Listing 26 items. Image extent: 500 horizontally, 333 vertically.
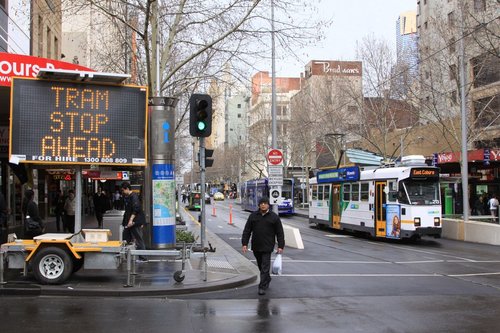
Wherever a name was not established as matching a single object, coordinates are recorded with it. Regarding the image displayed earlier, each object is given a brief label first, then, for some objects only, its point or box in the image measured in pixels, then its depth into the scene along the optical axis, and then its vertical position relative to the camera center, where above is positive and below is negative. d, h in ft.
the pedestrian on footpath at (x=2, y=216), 35.63 -1.78
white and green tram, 68.03 -1.49
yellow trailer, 31.30 -4.04
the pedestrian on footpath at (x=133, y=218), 40.60 -2.22
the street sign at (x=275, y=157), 59.64 +3.89
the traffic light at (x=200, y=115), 39.88 +5.92
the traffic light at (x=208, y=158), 44.21 +2.85
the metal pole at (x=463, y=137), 74.18 +7.67
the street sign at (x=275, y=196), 58.44 -0.69
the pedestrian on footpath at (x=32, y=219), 37.83 -2.08
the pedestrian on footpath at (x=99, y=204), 81.73 -2.16
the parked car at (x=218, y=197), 306.33 -4.07
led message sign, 33.17 +4.57
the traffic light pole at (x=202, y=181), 41.39 +0.76
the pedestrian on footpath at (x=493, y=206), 90.11 -3.08
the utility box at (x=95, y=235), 32.99 -2.89
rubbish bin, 47.88 -3.15
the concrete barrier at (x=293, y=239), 61.11 -5.95
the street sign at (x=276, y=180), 59.52 +1.17
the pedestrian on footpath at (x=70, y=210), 63.21 -2.38
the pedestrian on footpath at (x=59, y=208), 71.56 -2.45
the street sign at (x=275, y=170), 59.88 +2.35
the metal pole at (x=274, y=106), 65.36 +11.62
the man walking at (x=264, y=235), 32.01 -2.90
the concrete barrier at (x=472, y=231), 70.49 -6.24
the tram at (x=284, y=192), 142.82 -0.61
